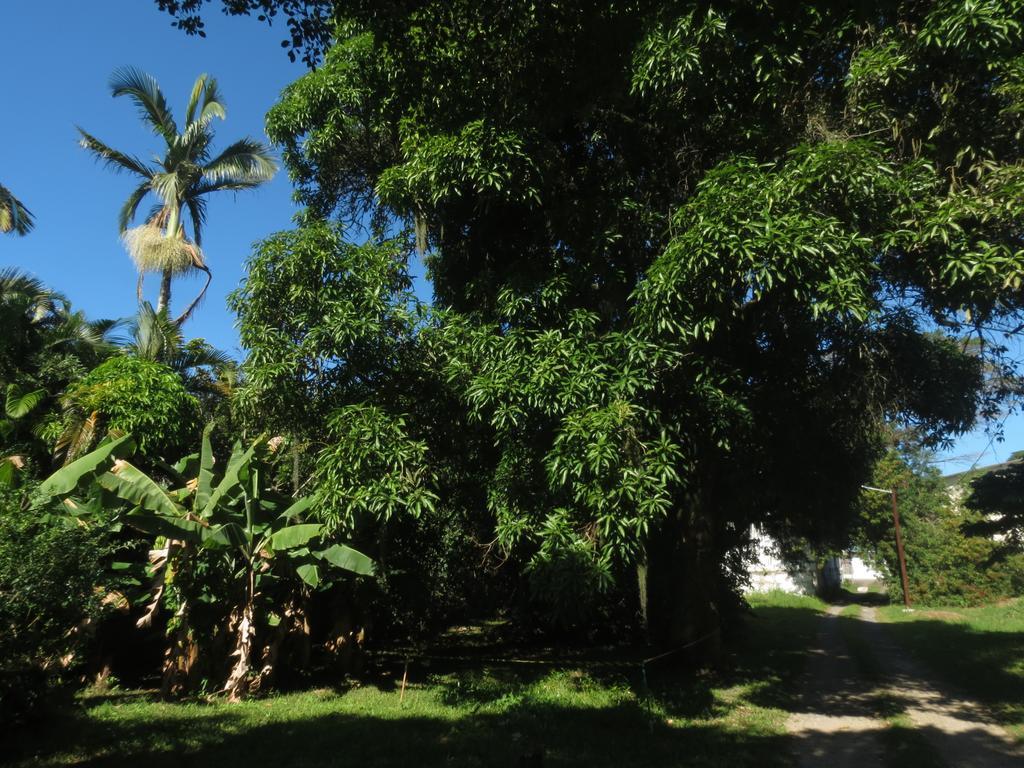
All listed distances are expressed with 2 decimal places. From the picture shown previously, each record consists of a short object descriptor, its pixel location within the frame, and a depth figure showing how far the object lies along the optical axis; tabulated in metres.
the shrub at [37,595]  6.87
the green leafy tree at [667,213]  7.69
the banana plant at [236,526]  9.52
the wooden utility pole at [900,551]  34.69
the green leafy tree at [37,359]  12.35
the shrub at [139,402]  12.09
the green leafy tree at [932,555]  39.09
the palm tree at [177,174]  19.33
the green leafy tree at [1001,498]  21.45
